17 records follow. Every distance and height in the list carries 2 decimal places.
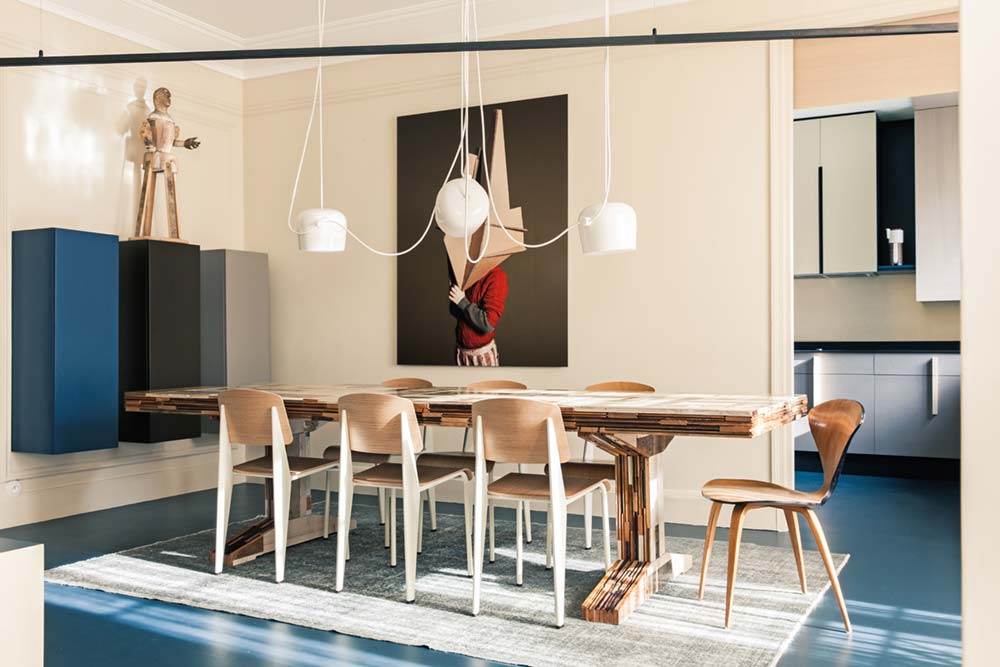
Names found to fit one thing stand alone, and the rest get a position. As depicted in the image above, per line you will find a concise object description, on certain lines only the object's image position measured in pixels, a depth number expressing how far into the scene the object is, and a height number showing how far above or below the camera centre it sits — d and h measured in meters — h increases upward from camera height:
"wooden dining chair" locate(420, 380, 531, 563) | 4.54 -0.67
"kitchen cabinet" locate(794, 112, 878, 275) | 7.07 +1.04
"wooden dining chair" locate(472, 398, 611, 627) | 3.33 -0.47
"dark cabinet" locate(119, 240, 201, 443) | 5.73 +0.01
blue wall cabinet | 5.17 -0.06
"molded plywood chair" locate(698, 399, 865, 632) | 3.31 -0.64
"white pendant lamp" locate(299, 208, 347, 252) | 4.34 +0.48
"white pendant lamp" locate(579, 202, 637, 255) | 3.85 +0.42
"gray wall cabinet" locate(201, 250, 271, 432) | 6.40 +0.08
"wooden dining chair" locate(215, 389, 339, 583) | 3.99 -0.51
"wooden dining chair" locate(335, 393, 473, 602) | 3.64 -0.50
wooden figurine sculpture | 5.96 +1.14
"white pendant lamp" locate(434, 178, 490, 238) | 4.05 +0.54
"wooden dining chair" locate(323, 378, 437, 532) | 4.84 -0.70
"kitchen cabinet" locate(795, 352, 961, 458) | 6.59 -0.52
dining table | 3.35 -0.39
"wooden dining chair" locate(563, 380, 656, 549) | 4.11 -0.67
